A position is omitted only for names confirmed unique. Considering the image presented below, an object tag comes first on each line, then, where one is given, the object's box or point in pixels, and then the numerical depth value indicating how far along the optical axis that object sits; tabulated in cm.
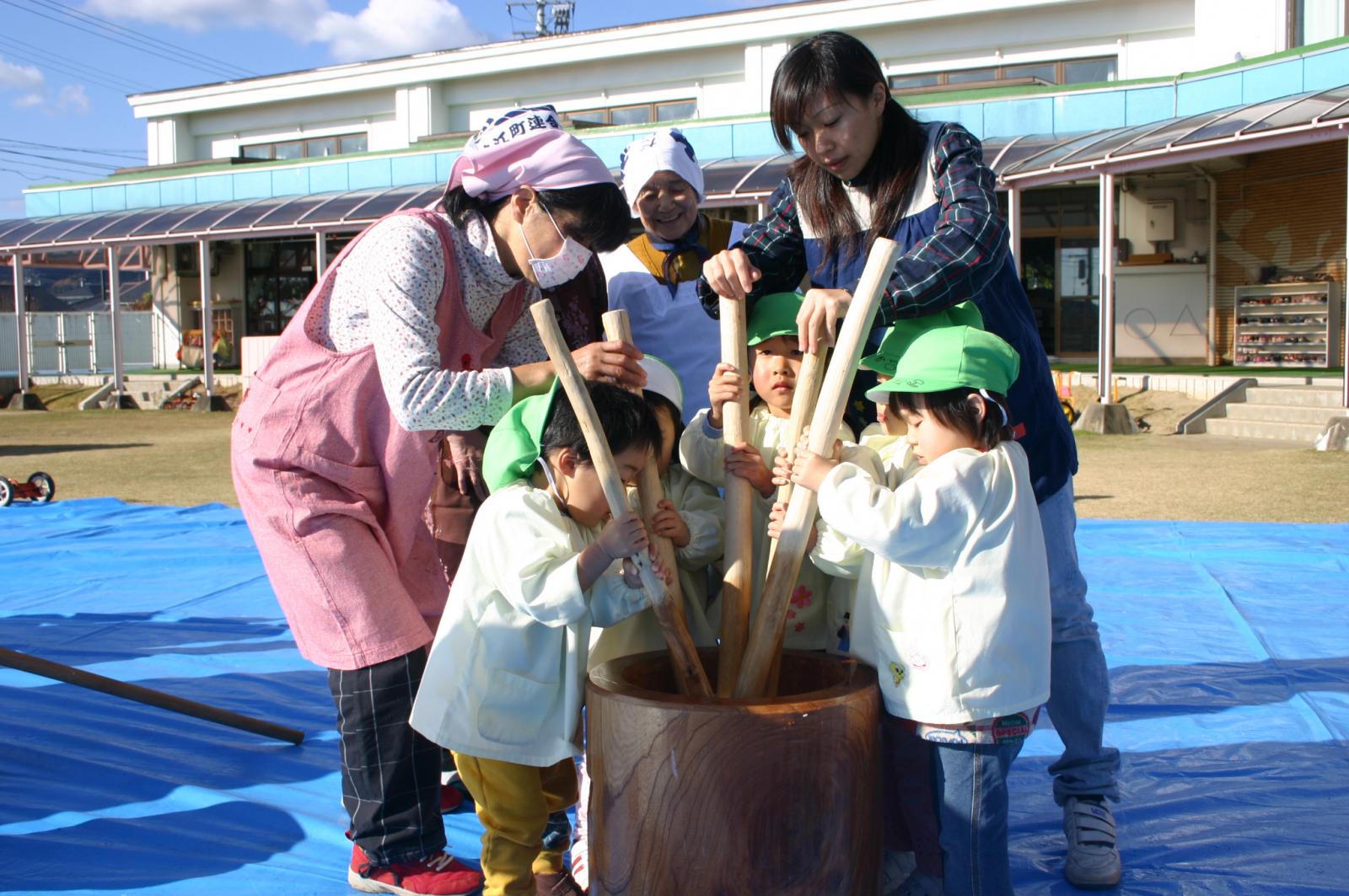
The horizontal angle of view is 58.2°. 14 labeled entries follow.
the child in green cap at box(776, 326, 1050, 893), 203
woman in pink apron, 233
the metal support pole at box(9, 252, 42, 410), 1995
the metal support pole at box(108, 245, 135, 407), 1939
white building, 1460
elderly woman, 322
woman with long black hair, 220
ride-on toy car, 752
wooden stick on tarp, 264
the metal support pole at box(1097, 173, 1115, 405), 1297
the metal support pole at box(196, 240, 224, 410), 1864
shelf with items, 1463
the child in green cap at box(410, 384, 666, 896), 220
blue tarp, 247
